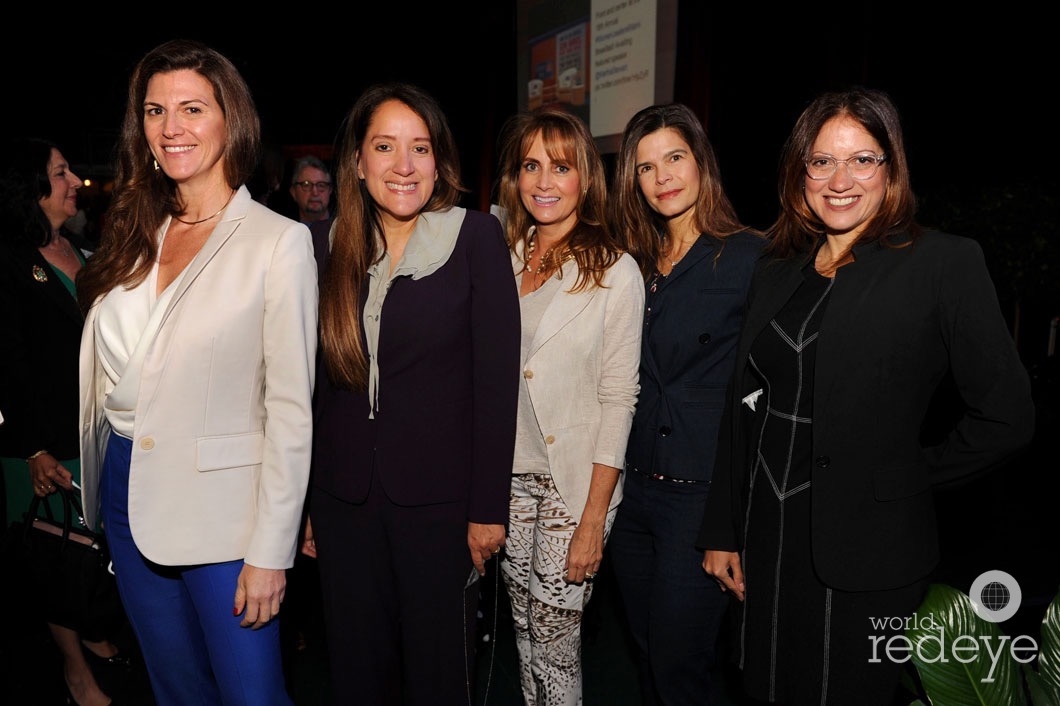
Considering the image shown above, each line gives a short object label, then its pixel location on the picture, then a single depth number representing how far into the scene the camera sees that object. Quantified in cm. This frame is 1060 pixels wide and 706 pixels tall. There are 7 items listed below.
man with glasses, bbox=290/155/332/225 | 409
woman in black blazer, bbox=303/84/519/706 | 166
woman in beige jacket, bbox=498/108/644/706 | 188
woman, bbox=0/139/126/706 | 238
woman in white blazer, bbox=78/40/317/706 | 145
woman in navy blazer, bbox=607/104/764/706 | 186
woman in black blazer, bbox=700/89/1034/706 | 143
